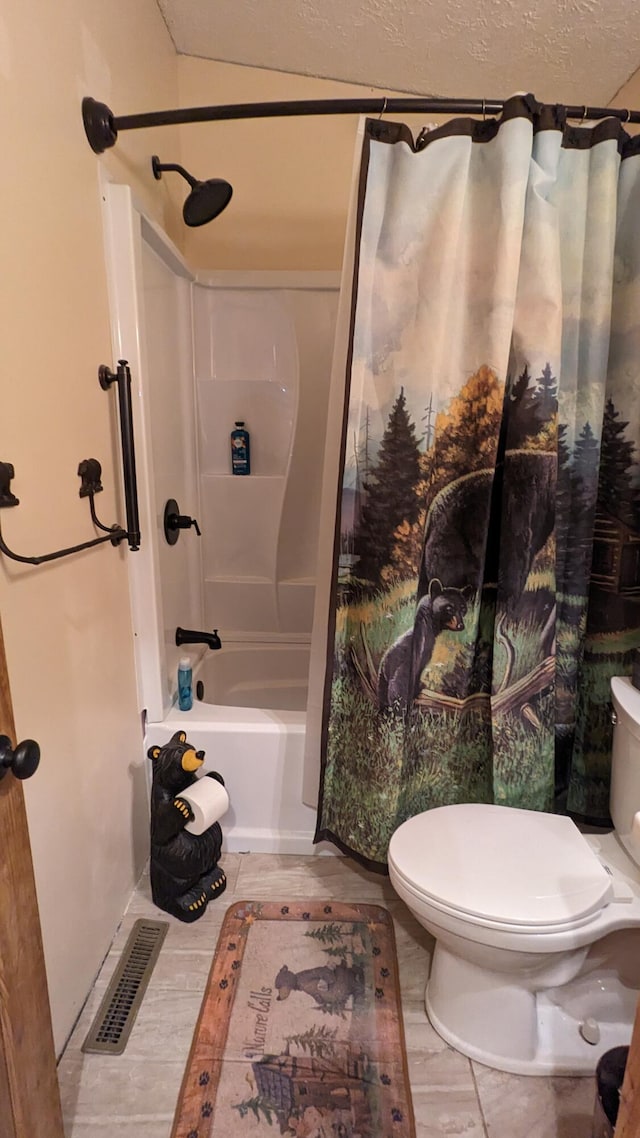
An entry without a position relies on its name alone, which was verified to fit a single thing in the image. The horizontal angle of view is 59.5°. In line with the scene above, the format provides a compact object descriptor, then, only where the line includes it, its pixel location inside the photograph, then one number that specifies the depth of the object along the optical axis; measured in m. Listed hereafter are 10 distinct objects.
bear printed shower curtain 1.24
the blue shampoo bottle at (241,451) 2.34
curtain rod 1.20
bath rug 1.10
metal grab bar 1.31
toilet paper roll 1.50
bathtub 1.67
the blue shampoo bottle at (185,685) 1.73
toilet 1.07
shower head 1.48
